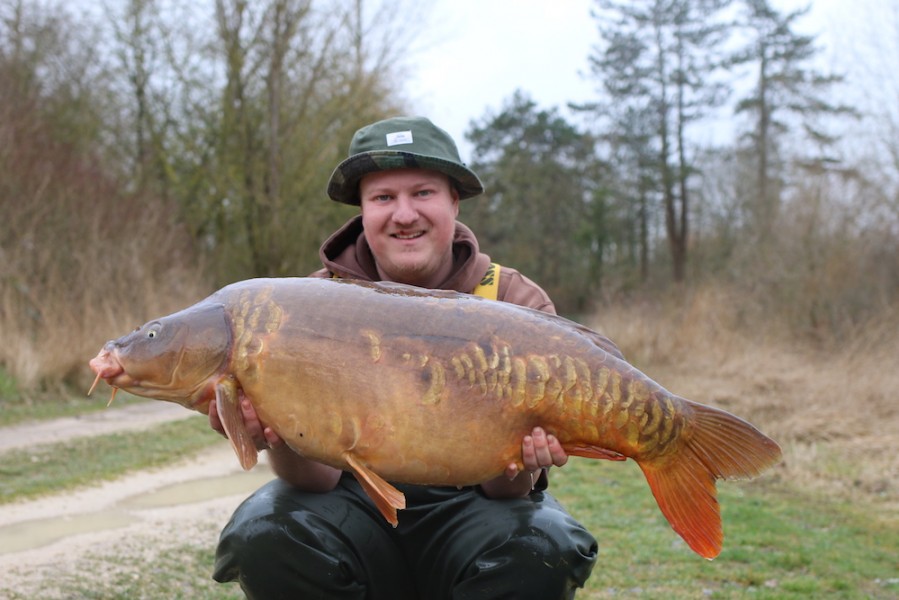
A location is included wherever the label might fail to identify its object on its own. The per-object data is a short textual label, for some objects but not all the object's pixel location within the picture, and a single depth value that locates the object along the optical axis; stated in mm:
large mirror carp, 1966
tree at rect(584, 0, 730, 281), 24645
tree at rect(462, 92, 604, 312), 28078
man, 2352
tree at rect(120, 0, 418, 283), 16109
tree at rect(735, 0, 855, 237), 23000
